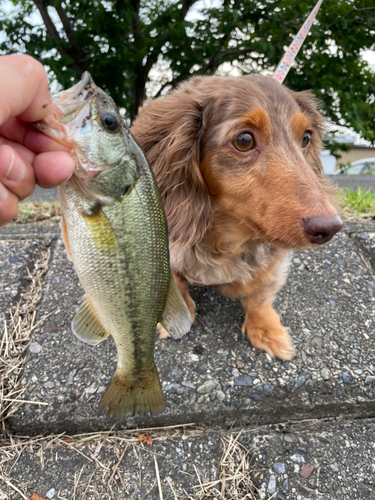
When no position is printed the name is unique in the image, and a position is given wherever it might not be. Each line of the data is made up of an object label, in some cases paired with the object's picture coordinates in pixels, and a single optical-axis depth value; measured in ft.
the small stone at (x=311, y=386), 1.18
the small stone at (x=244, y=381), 1.20
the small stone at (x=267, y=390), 1.17
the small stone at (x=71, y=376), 1.18
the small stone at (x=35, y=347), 1.27
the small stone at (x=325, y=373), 1.21
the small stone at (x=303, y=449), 1.06
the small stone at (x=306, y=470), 1.01
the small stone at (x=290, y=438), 1.08
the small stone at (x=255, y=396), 1.16
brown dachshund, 0.98
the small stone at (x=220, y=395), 1.16
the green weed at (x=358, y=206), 2.26
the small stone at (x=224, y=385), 1.19
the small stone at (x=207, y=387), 1.17
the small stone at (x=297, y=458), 1.04
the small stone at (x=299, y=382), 1.19
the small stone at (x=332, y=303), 1.47
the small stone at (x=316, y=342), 1.33
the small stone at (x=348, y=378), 1.20
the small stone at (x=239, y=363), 1.26
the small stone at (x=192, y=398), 1.15
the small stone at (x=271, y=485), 0.98
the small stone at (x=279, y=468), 1.02
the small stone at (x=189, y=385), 1.19
